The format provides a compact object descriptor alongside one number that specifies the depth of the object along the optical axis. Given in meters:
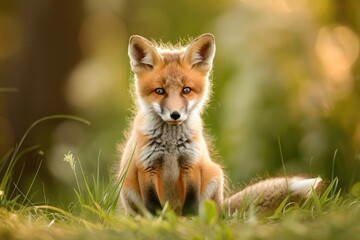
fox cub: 11.96
